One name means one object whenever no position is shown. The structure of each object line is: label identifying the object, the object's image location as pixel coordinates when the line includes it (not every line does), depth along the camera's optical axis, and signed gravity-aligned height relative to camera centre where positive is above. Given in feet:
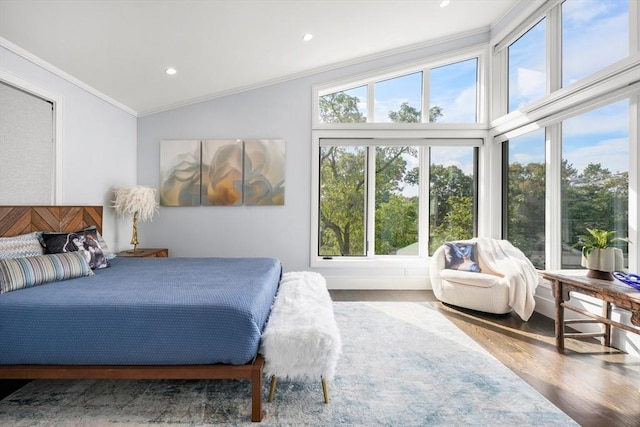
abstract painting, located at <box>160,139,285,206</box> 14.64 +1.90
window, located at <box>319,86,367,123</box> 15.19 +4.90
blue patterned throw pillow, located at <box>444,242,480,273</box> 12.53 -1.67
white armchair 10.62 -2.29
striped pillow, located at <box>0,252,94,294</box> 6.61 -1.27
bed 5.67 -2.22
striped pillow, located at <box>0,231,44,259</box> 7.69 -0.83
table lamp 12.62 +0.42
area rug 5.67 -3.57
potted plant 8.01 -1.04
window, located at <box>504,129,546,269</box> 11.98 +0.79
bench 5.70 -2.37
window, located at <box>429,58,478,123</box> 15.15 +5.93
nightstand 12.26 -1.56
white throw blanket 10.46 -2.01
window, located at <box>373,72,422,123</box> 15.16 +5.37
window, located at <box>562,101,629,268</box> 8.96 +1.22
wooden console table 6.82 -1.88
